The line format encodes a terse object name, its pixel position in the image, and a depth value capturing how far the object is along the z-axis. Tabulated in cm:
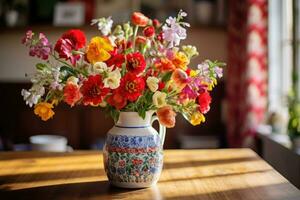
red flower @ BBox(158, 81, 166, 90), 129
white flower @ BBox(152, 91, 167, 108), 125
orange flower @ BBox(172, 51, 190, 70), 130
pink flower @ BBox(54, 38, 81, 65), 127
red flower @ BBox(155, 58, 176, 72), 129
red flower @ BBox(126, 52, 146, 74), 123
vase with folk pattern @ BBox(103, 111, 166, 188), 130
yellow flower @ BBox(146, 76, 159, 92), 125
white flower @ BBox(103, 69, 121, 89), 121
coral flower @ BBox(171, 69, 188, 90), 124
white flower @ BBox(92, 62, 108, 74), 124
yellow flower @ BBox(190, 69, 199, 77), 131
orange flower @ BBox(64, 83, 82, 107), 124
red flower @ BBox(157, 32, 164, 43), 134
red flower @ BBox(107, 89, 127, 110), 124
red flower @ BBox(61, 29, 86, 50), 132
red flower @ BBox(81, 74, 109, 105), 121
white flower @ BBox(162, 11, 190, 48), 129
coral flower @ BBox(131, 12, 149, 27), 137
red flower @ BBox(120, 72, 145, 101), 122
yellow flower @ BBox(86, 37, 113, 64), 125
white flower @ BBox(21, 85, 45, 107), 127
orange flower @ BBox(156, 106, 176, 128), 125
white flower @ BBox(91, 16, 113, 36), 143
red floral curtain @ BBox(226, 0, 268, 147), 281
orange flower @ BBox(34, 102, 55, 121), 128
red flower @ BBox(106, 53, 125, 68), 125
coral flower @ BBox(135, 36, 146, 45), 138
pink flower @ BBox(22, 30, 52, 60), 129
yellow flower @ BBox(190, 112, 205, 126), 133
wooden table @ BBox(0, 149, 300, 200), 128
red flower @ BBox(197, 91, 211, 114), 130
